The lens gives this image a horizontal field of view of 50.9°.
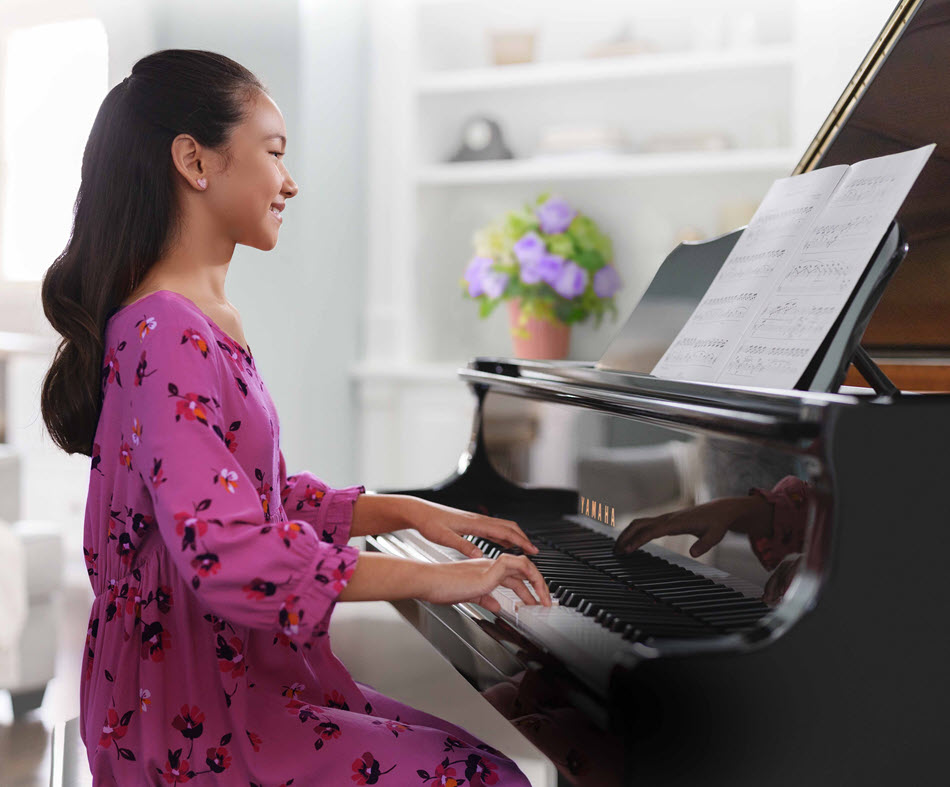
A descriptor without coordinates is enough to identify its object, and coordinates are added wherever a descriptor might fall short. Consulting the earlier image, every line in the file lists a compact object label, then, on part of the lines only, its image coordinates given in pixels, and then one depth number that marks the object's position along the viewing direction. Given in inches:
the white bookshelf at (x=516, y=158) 159.6
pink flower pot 160.4
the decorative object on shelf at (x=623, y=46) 162.4
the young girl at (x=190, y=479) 41.6
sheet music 51.9
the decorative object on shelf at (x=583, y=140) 163.6
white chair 116.6
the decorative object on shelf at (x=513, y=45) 169.9
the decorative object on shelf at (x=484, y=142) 174.4
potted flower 157.1
